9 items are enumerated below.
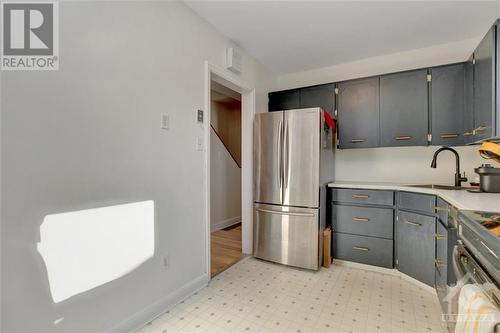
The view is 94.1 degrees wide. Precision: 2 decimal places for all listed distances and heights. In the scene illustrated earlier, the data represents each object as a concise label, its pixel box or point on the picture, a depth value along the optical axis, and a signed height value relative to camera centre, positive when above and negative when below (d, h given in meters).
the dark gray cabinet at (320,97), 2.95 +0.88
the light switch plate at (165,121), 1.81 +0.35
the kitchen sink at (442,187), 2.23 -0.22
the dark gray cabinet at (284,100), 3.18 +0.91
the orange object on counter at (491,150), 1.67 +0.11
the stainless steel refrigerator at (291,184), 2.50 -0.22
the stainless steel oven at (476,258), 0.87 -0.42
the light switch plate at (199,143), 2.15 +0.20
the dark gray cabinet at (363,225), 2.44 -0.67
